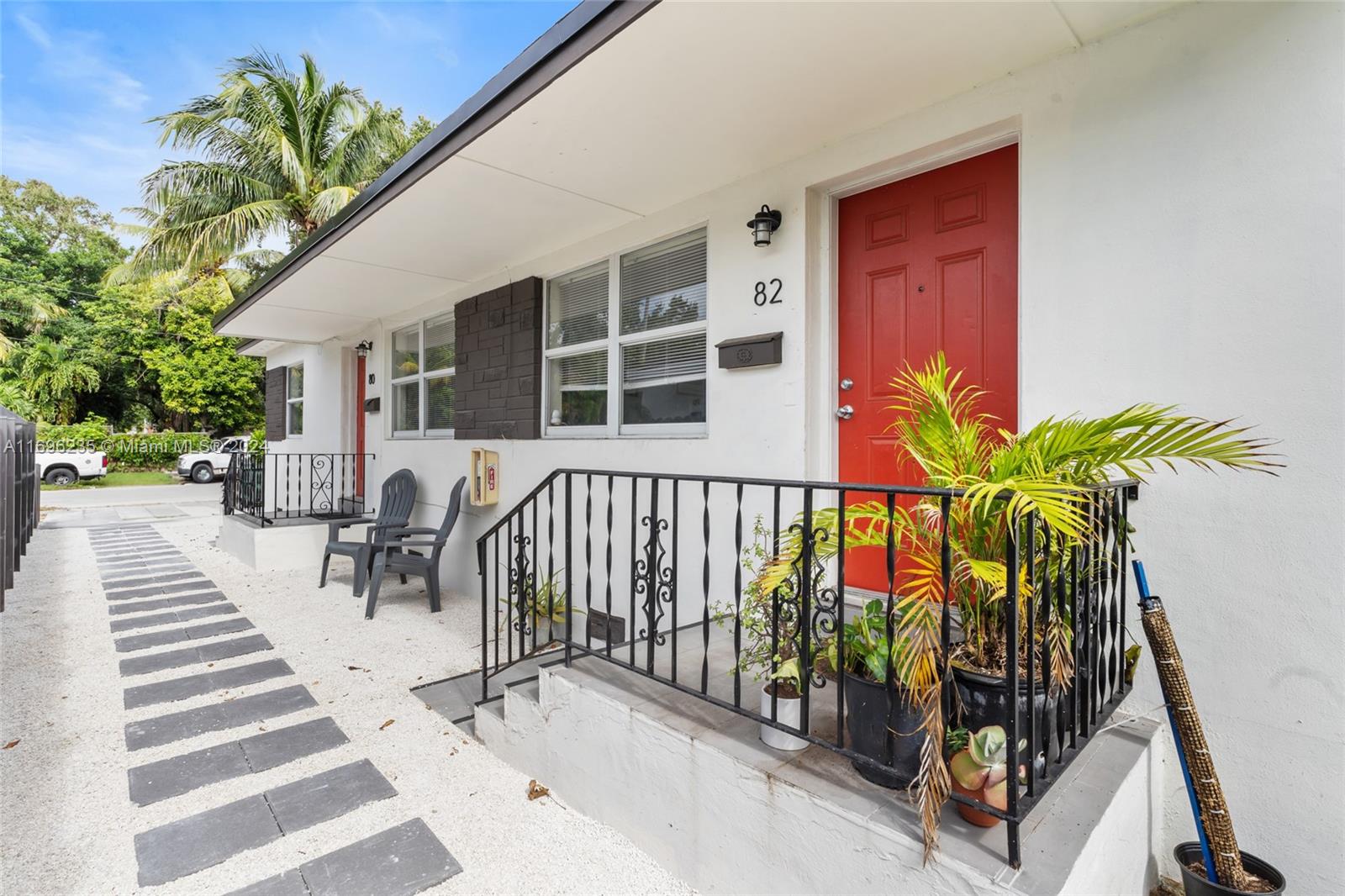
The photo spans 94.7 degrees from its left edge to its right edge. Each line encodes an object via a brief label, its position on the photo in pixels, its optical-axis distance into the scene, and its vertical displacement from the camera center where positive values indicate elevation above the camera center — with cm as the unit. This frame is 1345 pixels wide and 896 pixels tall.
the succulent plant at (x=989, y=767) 130 -67
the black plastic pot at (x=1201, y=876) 159 -114
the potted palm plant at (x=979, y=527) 128 -20
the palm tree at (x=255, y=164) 975 +471
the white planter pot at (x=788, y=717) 172 -75
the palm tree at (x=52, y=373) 1683 +191
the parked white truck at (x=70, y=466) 1458 -56
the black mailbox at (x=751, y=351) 293 +47
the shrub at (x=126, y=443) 1620 +2
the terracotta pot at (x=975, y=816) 134 -81
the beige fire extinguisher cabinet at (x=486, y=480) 483 -27
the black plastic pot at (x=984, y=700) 137 -57
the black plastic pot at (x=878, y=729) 144 -68
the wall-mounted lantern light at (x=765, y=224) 293 +106
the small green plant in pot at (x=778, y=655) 171 -60
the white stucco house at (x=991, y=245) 172 +79
